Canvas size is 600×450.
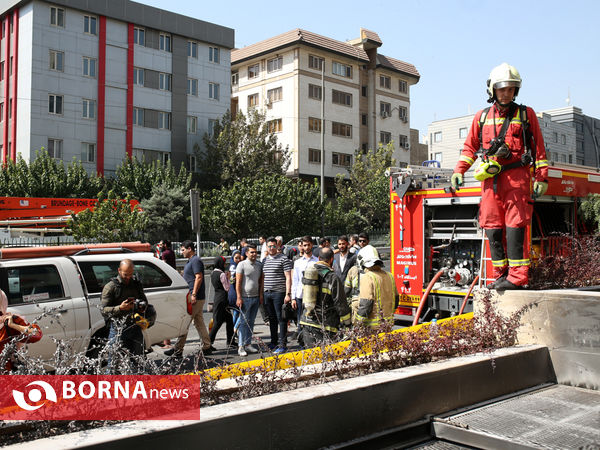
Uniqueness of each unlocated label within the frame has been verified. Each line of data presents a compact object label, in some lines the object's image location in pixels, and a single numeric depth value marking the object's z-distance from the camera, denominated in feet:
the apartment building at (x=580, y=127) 247.91
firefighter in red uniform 18.21
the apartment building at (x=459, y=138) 231.09
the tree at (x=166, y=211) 101.45
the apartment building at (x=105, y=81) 106.83
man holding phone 19.99
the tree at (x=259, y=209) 103.04
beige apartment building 149.48
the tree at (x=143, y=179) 106.42
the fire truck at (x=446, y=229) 27.22
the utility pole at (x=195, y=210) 45.06
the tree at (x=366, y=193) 137.69
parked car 22.49
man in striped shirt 30.27
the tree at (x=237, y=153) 122.62
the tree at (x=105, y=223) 58.13
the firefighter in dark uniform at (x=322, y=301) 21.81
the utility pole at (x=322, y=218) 112.61
